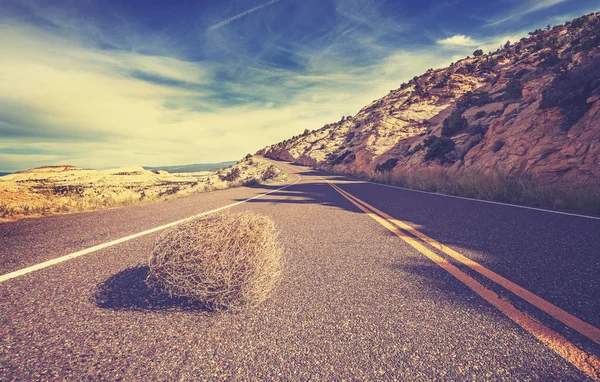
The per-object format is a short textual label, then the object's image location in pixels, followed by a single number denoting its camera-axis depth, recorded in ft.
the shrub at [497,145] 39.70
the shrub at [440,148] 54.08
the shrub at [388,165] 78.74
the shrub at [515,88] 54.90
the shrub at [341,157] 134.87
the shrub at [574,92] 30.40
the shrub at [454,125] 59.47
